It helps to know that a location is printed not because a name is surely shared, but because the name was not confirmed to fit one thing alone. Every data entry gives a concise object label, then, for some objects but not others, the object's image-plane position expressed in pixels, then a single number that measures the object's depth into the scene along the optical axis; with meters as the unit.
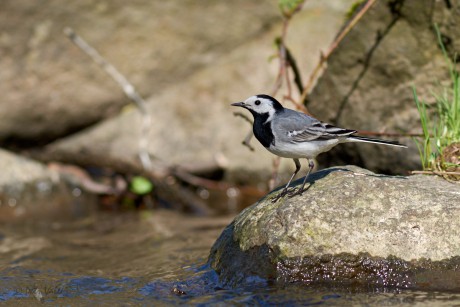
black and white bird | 11.27
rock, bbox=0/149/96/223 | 19.00
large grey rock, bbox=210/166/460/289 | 9.78
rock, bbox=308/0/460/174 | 13.49
